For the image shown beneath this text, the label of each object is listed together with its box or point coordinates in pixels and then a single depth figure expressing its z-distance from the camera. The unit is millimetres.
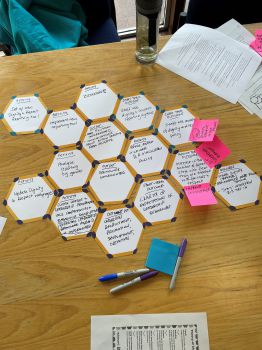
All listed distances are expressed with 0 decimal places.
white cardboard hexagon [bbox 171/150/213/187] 806
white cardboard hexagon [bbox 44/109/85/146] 864
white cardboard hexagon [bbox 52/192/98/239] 747
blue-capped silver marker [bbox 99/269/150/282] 690
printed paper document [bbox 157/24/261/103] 945
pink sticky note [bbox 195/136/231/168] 834
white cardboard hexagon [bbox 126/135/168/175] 822
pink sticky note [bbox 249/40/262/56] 1002
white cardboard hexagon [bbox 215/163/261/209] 777
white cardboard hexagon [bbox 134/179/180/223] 762
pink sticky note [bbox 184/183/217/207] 770
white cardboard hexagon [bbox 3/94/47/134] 881
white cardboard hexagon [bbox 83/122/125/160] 845
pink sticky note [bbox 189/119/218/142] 860
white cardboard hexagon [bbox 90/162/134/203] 786
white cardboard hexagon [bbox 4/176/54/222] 768
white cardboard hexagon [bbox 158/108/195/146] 868
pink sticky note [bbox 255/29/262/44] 1025
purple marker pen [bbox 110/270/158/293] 683
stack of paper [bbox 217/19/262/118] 911
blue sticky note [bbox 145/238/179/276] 704
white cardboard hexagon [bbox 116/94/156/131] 887
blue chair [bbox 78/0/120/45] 1347
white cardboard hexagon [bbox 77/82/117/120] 907
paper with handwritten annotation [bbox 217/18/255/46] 1032
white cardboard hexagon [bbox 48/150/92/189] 805
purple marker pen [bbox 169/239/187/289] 685
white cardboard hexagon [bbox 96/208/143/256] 727
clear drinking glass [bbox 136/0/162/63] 855
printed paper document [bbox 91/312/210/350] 644
